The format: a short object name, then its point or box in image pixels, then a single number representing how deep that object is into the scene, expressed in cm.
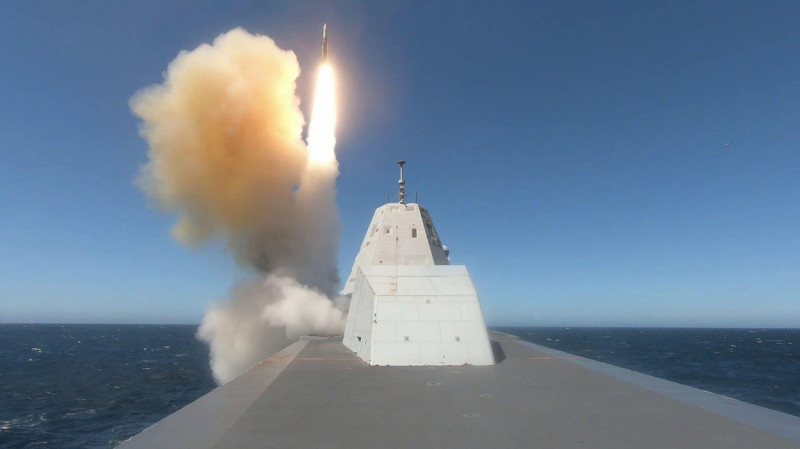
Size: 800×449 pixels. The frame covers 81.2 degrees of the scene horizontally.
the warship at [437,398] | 612
